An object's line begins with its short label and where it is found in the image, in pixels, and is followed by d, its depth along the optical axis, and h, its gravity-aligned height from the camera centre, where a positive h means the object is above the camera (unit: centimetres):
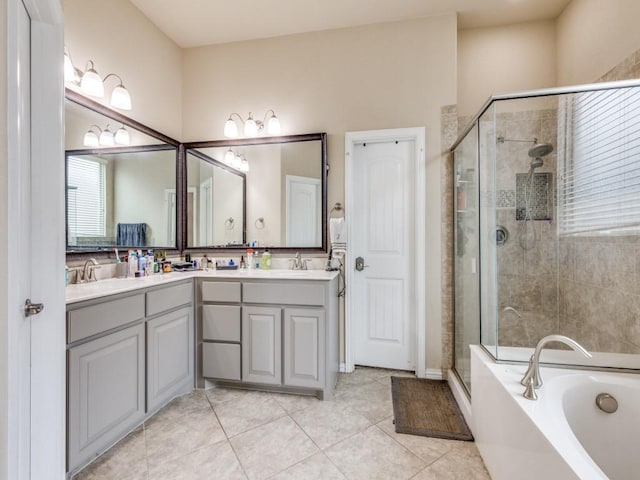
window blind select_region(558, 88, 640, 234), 181 +48
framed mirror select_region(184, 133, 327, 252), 275 +40
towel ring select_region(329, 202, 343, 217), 271 +27
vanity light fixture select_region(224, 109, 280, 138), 282 +101
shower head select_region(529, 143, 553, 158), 235 +67
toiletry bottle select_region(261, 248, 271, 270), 278 -20
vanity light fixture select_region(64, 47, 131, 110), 189 +100
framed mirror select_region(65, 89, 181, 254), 199 +41
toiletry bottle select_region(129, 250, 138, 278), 228 -18
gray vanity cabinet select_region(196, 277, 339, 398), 223 -69
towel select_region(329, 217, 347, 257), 261 +4
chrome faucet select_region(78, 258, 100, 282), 198 -20
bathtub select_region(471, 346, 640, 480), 113 -75
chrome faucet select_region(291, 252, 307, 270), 274 -21
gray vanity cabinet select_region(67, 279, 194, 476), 147 -68
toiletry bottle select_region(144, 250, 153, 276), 242 -20
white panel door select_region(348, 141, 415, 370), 272 -12
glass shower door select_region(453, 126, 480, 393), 211 -11
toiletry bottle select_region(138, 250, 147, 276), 233 -19
